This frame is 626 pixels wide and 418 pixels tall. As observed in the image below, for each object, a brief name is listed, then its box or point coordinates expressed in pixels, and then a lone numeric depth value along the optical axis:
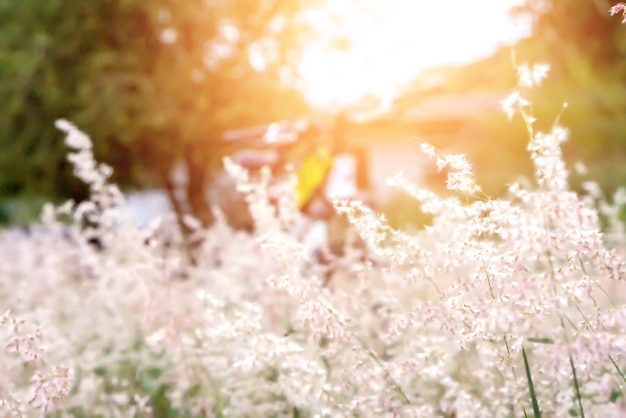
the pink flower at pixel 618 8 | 2.06
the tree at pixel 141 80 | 13.64
